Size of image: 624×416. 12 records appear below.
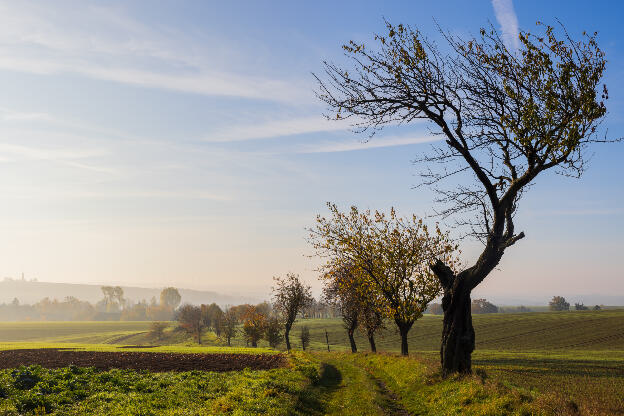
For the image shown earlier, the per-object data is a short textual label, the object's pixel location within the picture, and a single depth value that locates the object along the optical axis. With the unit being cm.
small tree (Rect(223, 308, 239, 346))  10576
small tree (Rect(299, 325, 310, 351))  8596
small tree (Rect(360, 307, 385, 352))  4844
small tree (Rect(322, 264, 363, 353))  5164
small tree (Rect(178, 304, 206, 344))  12739
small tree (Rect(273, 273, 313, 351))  6662
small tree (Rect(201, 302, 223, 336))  12825
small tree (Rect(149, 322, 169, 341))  13050
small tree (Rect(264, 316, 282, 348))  8238
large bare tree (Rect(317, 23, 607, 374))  1612
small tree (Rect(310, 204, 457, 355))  3381
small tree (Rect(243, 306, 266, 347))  8375
